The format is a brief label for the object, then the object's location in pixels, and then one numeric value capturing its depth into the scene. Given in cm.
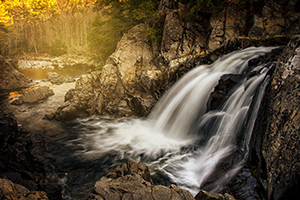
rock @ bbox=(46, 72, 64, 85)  1439
